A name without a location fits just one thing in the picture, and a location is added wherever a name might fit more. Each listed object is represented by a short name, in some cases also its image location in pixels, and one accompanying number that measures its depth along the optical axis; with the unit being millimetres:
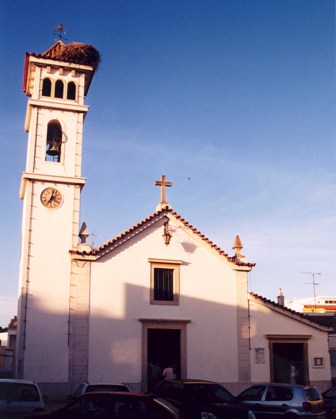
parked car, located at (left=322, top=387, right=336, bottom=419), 15513
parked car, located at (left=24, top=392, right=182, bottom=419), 9797
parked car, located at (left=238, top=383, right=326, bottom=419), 14211
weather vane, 25875
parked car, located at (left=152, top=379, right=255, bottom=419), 12312
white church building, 20578
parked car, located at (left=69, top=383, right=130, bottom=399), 14602
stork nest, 24266
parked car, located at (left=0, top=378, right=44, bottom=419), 12062
